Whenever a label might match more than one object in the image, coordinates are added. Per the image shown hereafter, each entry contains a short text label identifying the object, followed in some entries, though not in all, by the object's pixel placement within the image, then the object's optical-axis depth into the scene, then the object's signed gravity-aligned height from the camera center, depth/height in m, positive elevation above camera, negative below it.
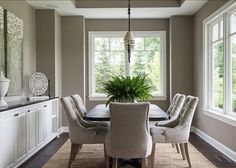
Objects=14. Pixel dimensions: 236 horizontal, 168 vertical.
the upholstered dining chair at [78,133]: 2.37 -0.70
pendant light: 2.83 +0.68
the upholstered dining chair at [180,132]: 2.38 -0.70
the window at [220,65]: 2.91 +0.31
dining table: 2.20 -0.45
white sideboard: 2.16 -0.73
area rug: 2.53 -1.22
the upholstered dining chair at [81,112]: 2.66 -0.50
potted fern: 2.44 -0.09
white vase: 2.28 -0.07
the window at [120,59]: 4.47 +0.60
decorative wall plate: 3.45 -0.02
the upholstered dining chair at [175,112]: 2.68 -0.52
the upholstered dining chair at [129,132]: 1.88 -0.56
